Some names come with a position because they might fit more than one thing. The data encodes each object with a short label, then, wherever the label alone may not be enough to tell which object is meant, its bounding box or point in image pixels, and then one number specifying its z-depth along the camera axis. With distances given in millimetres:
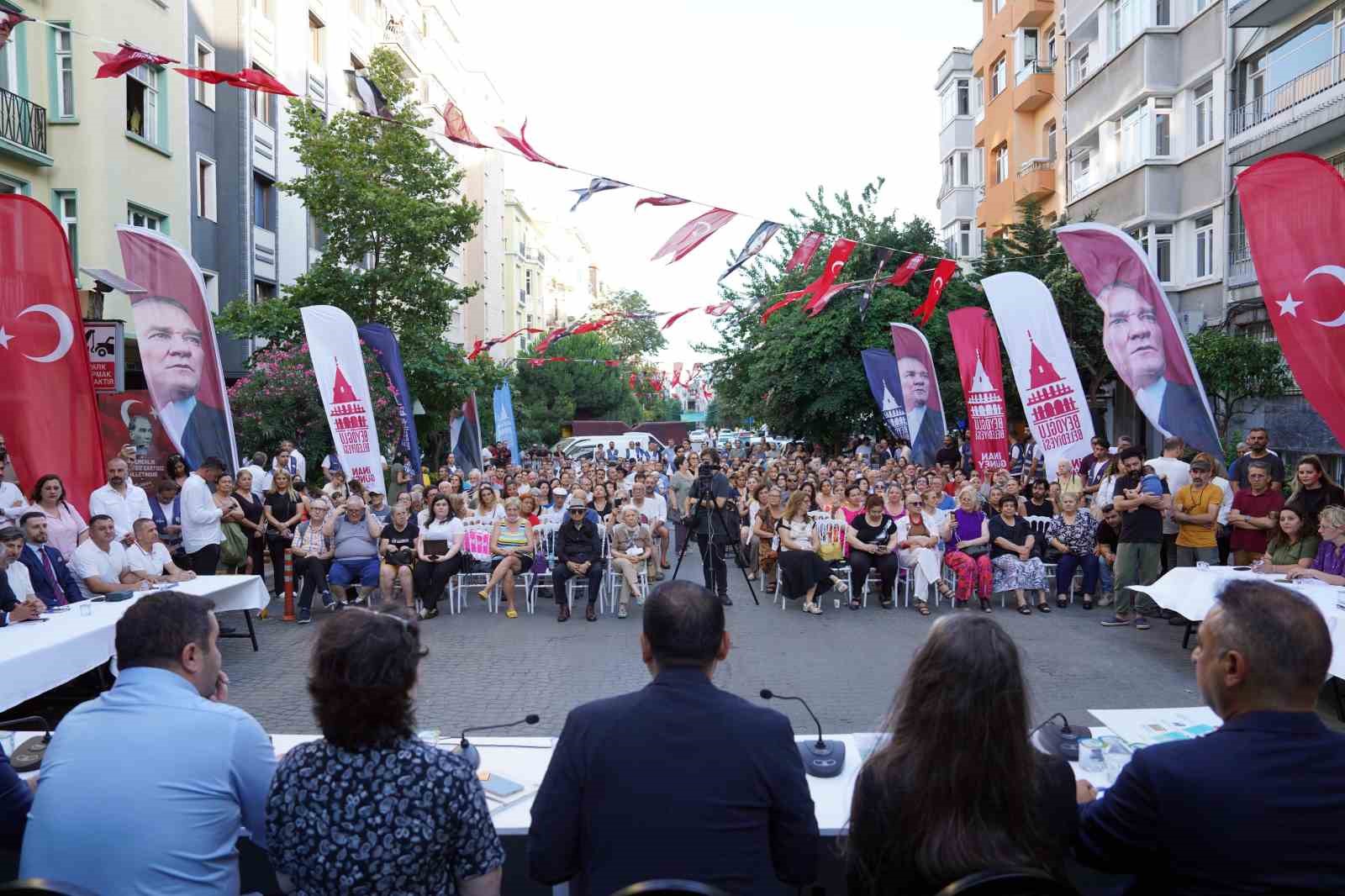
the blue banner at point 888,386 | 21156
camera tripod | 11148
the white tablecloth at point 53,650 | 5664
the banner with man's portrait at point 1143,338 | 10477
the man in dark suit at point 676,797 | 2342
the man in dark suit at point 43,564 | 7090
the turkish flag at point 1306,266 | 7926
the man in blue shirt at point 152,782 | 2461
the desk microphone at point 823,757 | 3693
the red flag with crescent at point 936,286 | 16031
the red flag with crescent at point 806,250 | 14367
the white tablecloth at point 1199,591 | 6752
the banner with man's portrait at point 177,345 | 10766
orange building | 27812
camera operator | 11242
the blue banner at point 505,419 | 25266
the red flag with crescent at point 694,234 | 12273
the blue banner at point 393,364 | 14203
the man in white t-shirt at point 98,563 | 7809
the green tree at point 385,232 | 20734
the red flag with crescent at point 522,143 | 10508
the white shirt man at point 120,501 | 8602
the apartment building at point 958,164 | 34469
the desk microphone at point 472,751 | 3689
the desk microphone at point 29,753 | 3732
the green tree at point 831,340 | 25172
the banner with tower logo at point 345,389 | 12367
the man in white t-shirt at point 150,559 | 8203
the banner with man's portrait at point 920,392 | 18781
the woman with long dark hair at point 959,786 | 2205
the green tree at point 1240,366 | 15656
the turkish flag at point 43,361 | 8383
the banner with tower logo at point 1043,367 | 12000
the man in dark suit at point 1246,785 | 2084
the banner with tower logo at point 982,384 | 14477
